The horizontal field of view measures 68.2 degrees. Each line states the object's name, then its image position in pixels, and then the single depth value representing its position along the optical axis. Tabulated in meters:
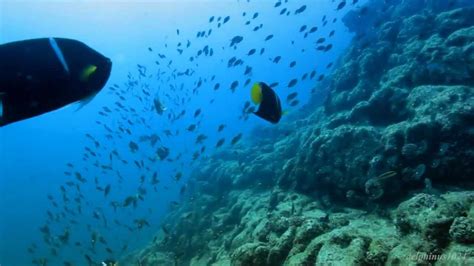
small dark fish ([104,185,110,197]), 12.69
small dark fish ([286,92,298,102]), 11.46
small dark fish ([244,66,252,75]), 14.64
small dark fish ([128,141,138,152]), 13.08
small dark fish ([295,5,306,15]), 14.64
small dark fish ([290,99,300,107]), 12.19
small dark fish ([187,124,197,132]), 13.34
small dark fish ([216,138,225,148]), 12.05
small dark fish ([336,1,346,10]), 14.37
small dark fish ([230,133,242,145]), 11.86
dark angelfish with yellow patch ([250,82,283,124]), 3.77
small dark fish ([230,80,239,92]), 12.71
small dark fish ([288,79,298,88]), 12.44
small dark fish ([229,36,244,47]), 13.75
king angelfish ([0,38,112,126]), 1.64
